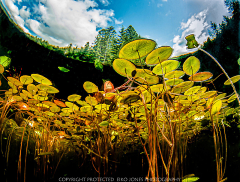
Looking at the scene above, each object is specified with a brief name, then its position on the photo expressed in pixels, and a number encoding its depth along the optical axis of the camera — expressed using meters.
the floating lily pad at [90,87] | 0.60
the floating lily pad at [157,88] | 0.61
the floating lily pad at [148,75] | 0.49
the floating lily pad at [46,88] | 0.81
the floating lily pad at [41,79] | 0.72
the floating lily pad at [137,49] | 0.34
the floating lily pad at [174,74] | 0.56
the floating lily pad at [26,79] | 0.77
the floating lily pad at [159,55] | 0.38
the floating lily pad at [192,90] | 0.78
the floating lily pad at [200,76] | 0.54
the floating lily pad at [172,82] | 0.62
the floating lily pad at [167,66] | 0.46
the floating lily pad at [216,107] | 0.62
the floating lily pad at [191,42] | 0.36
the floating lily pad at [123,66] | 0.42
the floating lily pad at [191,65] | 0.47
